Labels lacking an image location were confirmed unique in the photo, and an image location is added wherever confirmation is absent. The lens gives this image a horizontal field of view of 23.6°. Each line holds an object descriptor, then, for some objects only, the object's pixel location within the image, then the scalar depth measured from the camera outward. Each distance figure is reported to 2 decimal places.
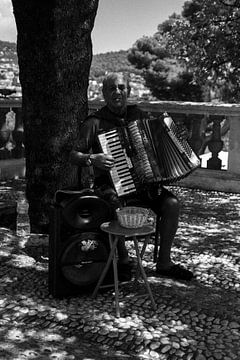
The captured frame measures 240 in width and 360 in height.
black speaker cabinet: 4.29
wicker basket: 4.11
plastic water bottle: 6.27
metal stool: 4.08
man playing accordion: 4.57
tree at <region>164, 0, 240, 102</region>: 12.65
